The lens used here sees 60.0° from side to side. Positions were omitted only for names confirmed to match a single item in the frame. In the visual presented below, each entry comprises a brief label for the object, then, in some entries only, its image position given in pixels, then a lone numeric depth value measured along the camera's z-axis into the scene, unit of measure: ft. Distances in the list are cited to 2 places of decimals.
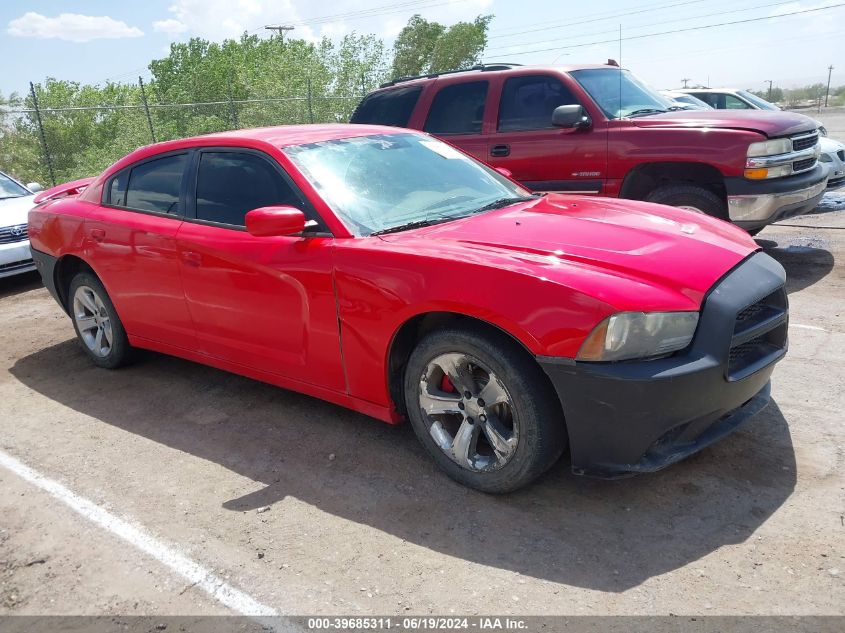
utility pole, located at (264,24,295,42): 181.59
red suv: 20.61
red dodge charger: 9.45
